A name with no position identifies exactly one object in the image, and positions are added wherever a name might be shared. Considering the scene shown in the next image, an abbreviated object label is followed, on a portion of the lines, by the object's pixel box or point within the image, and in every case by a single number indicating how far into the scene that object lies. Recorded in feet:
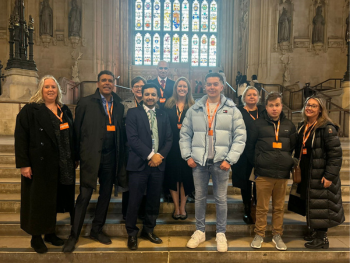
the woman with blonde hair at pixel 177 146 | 12.08
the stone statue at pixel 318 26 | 49.70
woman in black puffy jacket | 10.21
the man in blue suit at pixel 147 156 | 10.48
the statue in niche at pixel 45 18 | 51.37
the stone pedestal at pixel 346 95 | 30.94
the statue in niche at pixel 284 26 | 50.16
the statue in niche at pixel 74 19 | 51.52
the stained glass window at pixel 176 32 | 73.77
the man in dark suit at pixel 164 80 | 14.48
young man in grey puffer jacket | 10.32
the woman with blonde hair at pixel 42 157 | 9.70
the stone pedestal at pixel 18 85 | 29.43
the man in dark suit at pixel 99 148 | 10.35
